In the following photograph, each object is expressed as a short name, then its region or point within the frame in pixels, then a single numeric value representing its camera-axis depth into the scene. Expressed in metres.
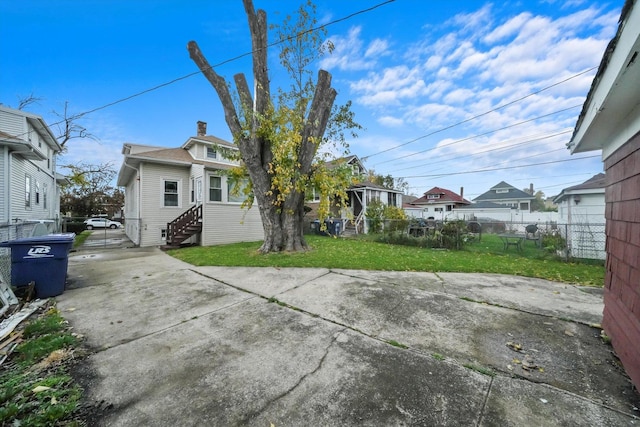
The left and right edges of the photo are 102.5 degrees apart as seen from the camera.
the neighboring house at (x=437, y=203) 30.41
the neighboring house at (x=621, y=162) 1.67
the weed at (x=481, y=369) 2.25
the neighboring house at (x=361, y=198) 17.67
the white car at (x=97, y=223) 27.87
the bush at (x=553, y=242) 8.73
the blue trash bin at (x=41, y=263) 4.14
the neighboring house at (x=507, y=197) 34.72
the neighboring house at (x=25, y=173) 8.34
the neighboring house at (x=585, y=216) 8.16
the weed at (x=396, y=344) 2.71
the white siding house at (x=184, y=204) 11.27
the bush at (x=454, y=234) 10.00
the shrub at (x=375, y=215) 14.00
